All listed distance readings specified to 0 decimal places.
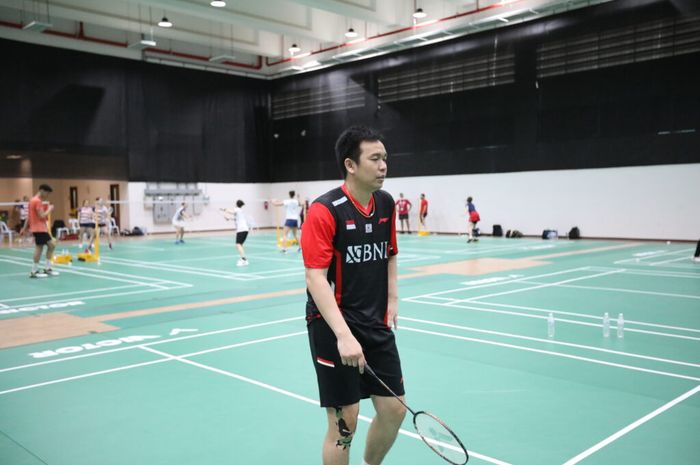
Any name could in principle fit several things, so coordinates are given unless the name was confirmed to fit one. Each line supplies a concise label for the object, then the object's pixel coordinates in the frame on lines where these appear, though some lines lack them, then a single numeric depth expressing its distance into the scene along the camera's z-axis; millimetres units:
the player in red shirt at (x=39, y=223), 14242
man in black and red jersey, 3180
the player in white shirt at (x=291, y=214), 19734
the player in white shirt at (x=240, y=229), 17203
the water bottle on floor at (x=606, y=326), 7828
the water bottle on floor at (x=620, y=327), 7707
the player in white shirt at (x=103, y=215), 22558
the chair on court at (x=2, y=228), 26423
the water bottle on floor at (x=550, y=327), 7898
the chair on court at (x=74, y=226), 30100
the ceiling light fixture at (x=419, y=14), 24500
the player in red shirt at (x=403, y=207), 30828
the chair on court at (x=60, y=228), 28831
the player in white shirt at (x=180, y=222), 25903
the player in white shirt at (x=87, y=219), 20359
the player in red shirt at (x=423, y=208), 29922
